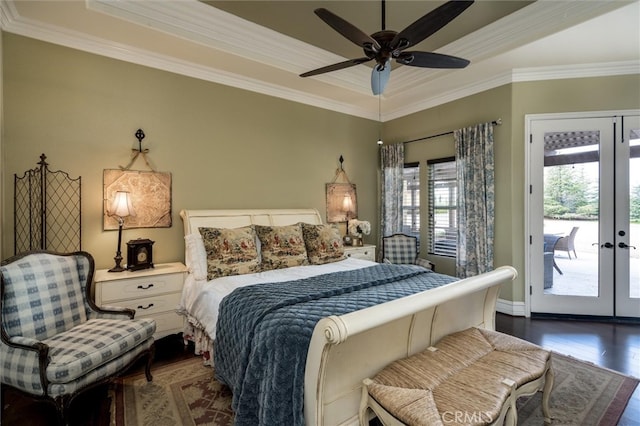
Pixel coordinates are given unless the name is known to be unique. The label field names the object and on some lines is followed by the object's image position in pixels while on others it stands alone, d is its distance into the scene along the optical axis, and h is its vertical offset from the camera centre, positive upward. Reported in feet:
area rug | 6.62 -4.48
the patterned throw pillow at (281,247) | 10.74 -1.35
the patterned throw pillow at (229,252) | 9.60 -1.36
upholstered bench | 4.54 -2.95
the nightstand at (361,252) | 14.47 -2.04
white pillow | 9.76 -1.49
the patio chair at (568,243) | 12.22 -1.43
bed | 5.04 -2.29
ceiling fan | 6.13 +3.80
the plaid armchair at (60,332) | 6.04 -2.83
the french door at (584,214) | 11.57 -0.28
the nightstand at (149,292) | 8.89 -2.45
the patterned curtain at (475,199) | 12.95 +0.40
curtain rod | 12.84 +3.60
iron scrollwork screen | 9.05 +0.03
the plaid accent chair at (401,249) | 15.23 -2.04
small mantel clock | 9.79 -1.40
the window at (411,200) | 16.38 +0.47
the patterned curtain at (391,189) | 16.81 +1.11
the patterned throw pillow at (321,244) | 11.57 -1.33
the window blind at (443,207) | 14.73 +0.06
